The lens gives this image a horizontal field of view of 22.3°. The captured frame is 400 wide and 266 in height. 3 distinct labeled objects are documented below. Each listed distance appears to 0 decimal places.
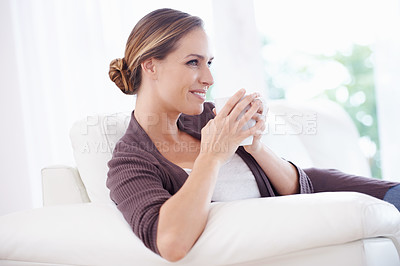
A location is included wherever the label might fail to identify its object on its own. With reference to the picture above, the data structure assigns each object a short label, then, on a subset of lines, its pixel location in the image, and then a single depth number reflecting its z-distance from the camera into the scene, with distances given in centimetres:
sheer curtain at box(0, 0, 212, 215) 277
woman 184
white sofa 172
